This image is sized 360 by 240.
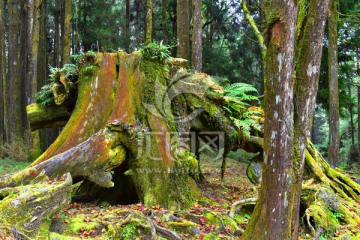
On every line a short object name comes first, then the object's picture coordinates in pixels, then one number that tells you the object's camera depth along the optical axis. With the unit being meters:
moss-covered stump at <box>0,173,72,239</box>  3.98
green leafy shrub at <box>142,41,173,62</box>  7.12
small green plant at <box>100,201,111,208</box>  6.78
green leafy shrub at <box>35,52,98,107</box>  7.29
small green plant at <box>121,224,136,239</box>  5.00
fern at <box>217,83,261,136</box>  7.74
